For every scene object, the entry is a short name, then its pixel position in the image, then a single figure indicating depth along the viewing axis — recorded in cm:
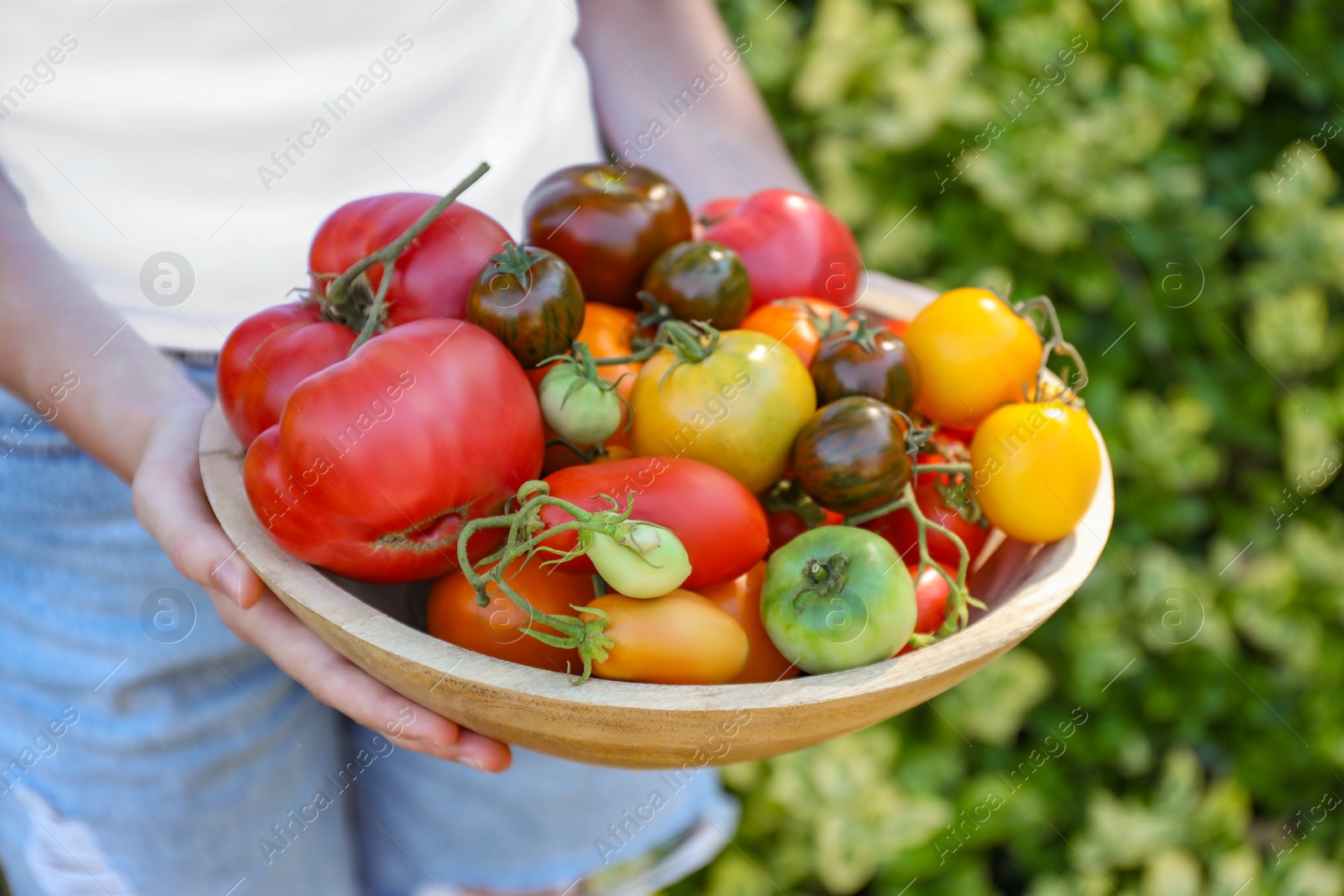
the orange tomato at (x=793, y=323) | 103
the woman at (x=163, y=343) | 100
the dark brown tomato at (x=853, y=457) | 86
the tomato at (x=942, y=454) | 99
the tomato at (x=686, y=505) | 83
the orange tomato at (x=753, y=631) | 87
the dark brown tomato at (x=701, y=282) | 99
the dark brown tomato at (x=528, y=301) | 90
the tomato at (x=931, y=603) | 91
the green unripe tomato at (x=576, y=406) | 89
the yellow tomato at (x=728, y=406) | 91
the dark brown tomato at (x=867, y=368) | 94
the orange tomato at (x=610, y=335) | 99
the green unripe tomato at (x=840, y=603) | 79
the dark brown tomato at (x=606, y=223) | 105
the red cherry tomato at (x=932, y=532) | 95
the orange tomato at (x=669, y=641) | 78
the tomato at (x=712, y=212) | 121
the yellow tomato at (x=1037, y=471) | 92
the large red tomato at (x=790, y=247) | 114
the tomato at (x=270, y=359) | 88
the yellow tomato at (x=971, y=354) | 99
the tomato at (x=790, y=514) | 97
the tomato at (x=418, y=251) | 94
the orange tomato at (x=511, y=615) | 81
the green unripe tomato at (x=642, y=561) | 77
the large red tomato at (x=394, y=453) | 79
